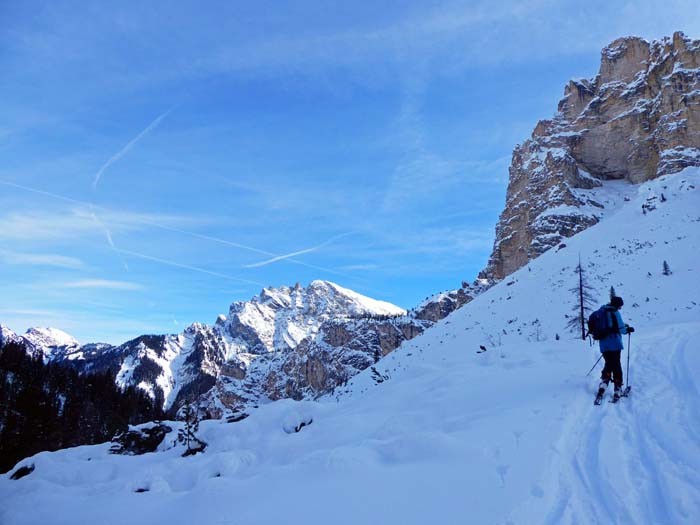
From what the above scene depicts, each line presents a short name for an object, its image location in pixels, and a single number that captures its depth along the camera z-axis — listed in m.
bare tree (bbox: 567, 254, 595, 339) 24.86
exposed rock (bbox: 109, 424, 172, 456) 14.12
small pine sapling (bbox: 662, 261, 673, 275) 27.26
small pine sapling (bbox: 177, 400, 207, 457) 10.33
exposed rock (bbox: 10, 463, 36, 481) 10.10
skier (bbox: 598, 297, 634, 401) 7.76
